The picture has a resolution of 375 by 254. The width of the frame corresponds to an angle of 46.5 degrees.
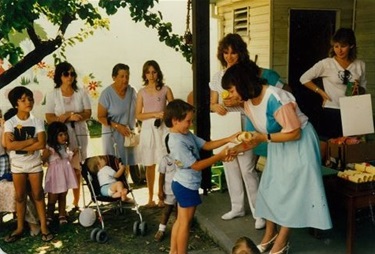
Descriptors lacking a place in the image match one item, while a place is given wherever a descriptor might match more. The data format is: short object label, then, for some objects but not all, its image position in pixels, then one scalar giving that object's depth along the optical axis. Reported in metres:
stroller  4.68
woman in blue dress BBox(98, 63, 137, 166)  5.53
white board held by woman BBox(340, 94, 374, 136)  3.93
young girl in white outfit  4.51
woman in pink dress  5.37
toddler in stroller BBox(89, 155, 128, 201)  4.77
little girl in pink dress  4.91
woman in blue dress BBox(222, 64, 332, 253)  3.31
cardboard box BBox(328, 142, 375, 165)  3.91
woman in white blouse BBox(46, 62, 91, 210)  5.24
